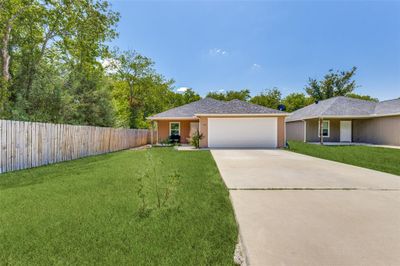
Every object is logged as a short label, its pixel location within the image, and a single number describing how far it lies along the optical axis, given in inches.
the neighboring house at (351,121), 646.9
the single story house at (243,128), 612.4
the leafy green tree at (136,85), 1204.0
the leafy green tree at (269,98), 1583.7
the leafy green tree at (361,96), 1587.8
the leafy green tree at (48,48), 470.0
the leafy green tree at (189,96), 1649.9
